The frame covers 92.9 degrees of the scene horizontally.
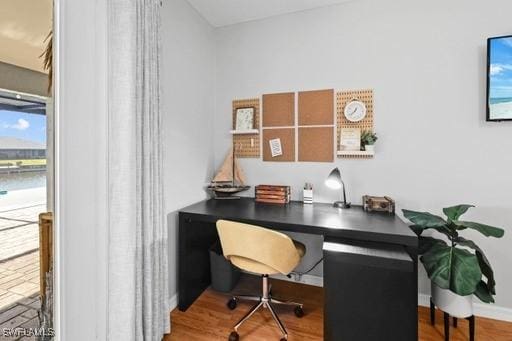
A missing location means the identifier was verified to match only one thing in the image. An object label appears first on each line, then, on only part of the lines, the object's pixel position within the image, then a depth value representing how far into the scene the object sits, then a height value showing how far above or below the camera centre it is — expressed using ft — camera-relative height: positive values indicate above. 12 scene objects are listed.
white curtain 4.42 -0.05
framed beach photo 5.61 +2.07
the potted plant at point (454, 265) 4.44 -1.87
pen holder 7.20 -0.88
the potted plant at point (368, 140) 6.64 +0.72
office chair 4.94 -1.77
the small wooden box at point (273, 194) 7.26 -0.85
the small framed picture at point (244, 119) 7.98 +1.55
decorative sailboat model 7.75 -0.46
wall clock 6.89 +1.59
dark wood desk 4.75 -1.26
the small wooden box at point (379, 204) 6.19 -0.97
